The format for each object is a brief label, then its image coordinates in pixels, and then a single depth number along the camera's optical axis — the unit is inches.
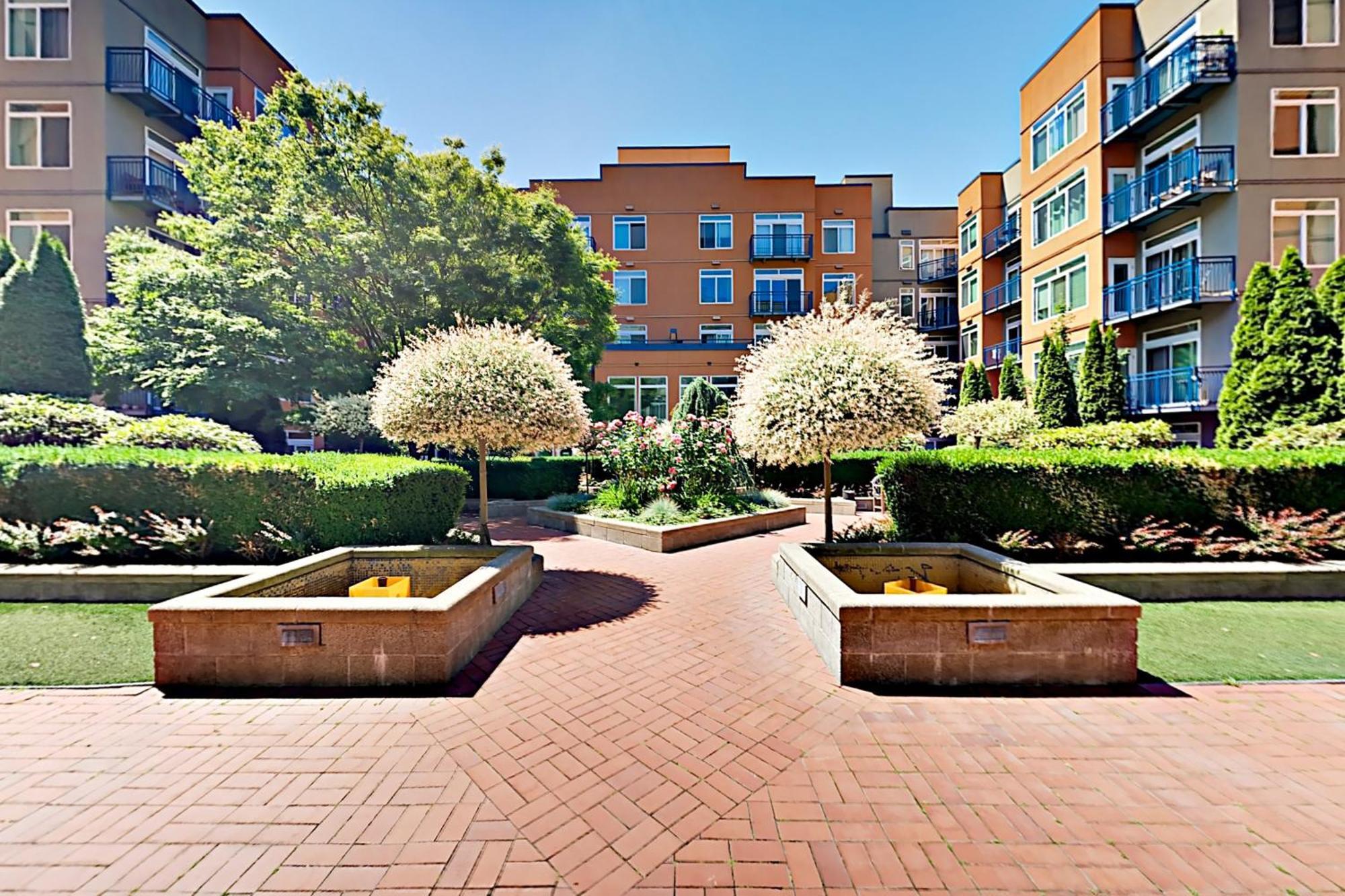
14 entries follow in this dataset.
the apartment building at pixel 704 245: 1224.8
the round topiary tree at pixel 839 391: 260.1
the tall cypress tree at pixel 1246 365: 453.1
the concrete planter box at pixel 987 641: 170.7
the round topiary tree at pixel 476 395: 272.1
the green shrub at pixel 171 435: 340.2
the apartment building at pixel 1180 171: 641.6
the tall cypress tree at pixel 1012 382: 902.4
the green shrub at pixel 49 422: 369.4
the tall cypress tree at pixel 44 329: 489.4
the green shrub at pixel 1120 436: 503.8
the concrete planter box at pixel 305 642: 170.6
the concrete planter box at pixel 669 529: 377.4
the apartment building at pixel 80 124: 714.2
